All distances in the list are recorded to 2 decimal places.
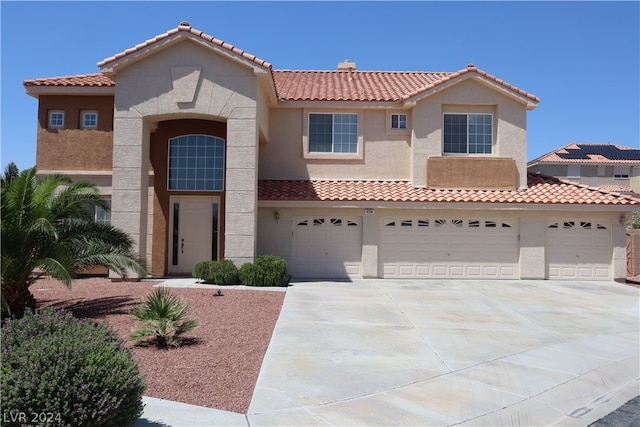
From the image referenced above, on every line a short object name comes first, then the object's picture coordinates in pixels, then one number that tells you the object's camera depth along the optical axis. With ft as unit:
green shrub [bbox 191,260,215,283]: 46.85
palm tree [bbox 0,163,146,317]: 30.58
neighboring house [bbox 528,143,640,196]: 147.71
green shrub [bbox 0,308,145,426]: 12.30
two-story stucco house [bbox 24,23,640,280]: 50.01
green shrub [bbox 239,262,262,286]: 46.16
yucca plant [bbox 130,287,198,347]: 24.75
